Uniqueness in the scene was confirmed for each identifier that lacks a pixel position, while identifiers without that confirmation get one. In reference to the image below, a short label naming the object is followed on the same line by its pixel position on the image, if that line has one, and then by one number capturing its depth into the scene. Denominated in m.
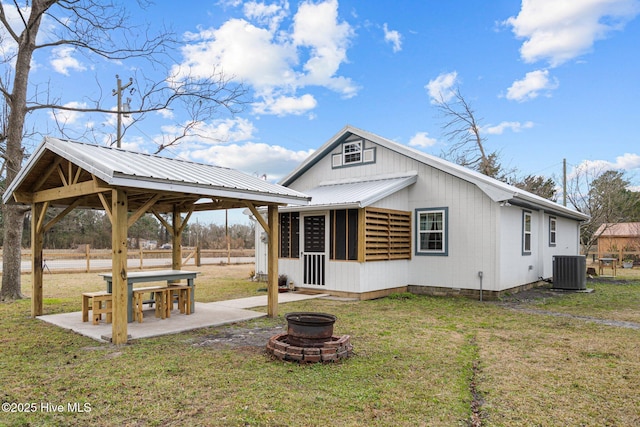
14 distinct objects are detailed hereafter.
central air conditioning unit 12.77
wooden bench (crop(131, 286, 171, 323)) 7.32
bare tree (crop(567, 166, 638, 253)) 26.47
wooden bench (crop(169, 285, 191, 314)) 8.07
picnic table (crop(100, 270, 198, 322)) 7.14
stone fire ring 4.92
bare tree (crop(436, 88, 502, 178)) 22.98
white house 10.55
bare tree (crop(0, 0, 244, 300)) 10.05
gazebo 5.70
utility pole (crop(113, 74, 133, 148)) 15.01
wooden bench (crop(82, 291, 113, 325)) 7.01
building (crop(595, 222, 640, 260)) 26.50
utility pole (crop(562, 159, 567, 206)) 26.42
